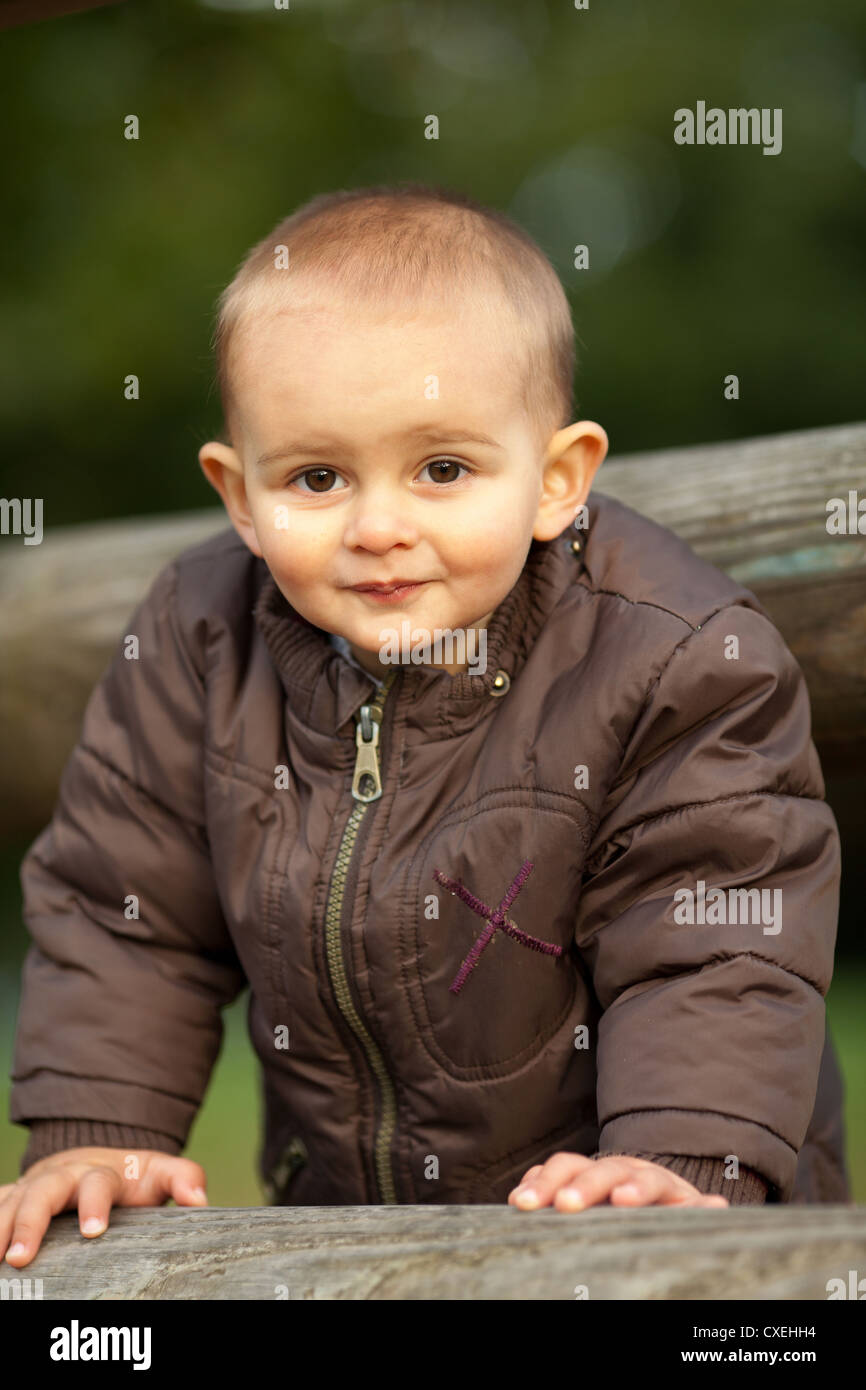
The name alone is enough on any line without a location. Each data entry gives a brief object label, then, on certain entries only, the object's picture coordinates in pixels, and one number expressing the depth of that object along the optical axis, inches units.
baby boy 46.6
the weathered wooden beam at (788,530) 52.4
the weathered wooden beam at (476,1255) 39.1
